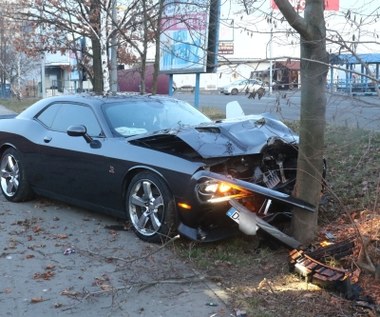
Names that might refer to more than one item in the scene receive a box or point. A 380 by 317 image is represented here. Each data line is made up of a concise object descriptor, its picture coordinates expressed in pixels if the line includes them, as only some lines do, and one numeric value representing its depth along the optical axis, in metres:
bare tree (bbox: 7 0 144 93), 13.18
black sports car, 5.20
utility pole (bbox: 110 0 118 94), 13.63
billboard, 10.85
